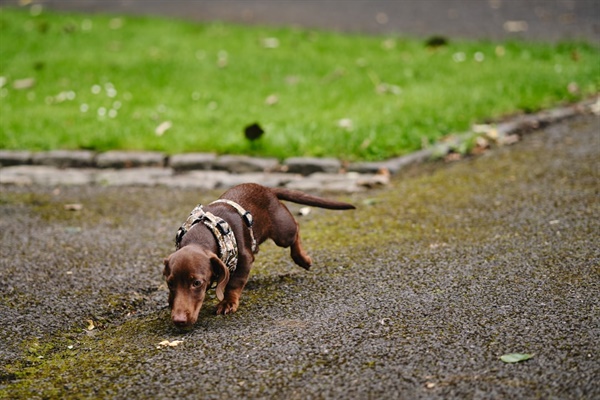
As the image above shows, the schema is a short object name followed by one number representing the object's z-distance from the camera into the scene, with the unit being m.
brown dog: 3.36
